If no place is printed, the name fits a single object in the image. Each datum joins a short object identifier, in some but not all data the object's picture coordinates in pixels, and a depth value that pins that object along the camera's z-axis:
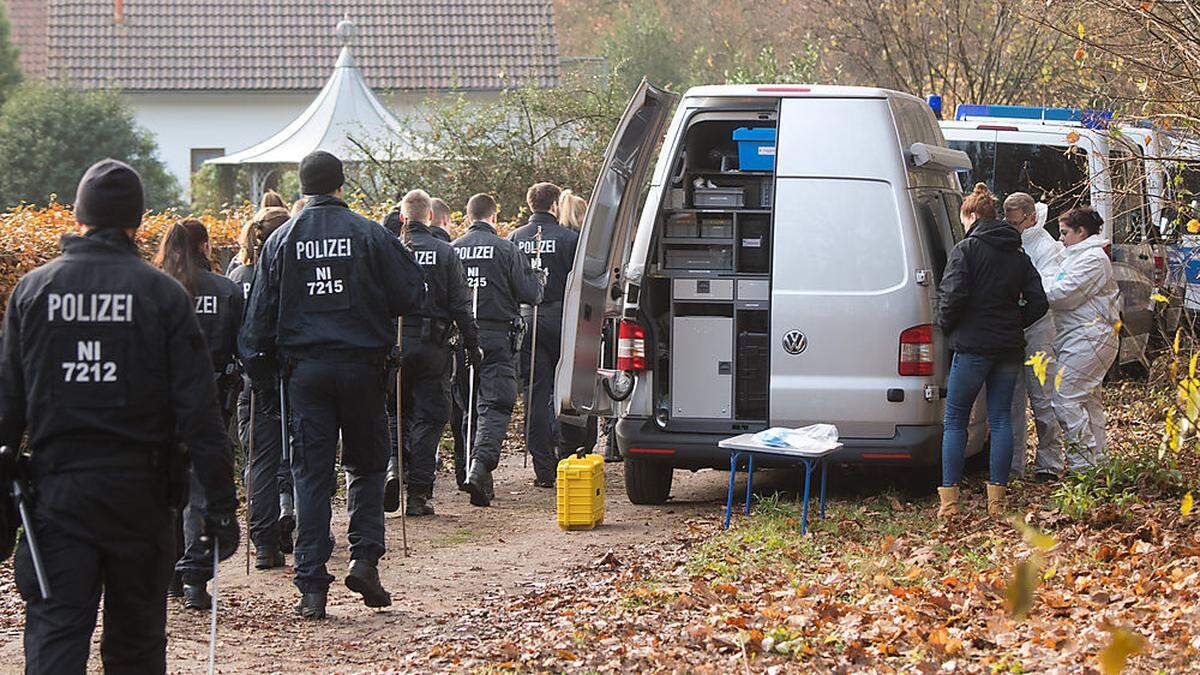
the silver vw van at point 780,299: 19.20
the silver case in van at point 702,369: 20.03
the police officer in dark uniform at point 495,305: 22.42
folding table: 17.91
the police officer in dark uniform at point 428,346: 20.31
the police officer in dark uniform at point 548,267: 24.23
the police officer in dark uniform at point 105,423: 10.34
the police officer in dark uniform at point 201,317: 15.59
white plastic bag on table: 18.25
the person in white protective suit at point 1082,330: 20.70
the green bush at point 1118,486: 17.84
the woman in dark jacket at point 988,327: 18.73
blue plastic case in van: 20.87
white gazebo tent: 46.37
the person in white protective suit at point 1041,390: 20.95
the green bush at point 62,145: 65.31
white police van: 28.41
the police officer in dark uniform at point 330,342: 14.98
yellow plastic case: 19.54
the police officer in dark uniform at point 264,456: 17.36
